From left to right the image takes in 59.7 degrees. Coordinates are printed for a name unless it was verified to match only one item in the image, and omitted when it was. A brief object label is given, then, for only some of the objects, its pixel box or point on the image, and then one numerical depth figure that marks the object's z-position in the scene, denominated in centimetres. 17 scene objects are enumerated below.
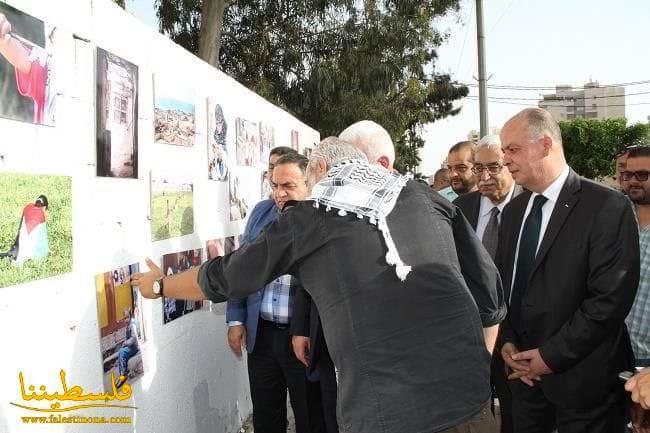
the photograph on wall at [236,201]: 418
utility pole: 1415
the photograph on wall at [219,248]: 370
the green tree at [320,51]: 1802
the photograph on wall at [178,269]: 303
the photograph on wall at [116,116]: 233
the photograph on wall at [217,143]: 369
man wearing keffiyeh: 186
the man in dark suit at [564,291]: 251
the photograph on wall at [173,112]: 290
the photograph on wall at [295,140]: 701
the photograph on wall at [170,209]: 284
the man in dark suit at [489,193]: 394
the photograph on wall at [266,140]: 513
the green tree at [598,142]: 4016
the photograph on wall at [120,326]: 235
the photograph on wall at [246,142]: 436
